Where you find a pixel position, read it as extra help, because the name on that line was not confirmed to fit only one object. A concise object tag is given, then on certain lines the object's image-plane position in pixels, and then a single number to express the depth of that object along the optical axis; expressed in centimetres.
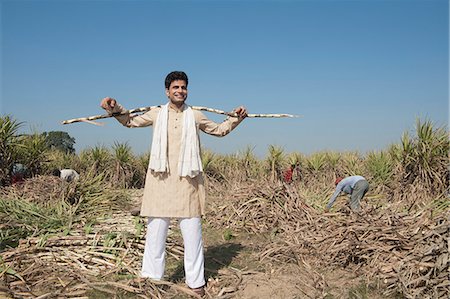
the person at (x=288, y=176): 1007
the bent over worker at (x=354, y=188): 683
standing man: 344
